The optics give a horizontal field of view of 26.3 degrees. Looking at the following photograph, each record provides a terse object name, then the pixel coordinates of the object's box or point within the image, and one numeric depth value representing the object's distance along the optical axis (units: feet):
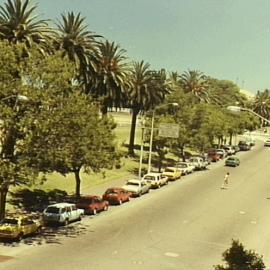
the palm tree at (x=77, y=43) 197.77
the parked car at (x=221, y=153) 310.26
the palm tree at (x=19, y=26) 171.83
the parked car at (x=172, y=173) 214.40
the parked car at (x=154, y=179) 190.60
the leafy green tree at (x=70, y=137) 113.29
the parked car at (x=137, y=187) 172.55
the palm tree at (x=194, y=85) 375.45
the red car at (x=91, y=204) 138.72
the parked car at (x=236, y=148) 358.02
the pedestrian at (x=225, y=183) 201.31
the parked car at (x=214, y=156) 297.53
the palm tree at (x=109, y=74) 220.64
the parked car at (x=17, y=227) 103.65
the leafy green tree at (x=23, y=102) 111.04
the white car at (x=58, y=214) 121.80
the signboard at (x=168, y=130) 220.43
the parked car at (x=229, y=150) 336.55
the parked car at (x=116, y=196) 156.46
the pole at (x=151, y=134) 212.15
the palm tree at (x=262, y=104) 623.77
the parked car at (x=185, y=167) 235.28
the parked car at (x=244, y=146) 379.14
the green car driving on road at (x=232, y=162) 276.37
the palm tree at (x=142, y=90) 255.09
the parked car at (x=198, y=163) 252.83
